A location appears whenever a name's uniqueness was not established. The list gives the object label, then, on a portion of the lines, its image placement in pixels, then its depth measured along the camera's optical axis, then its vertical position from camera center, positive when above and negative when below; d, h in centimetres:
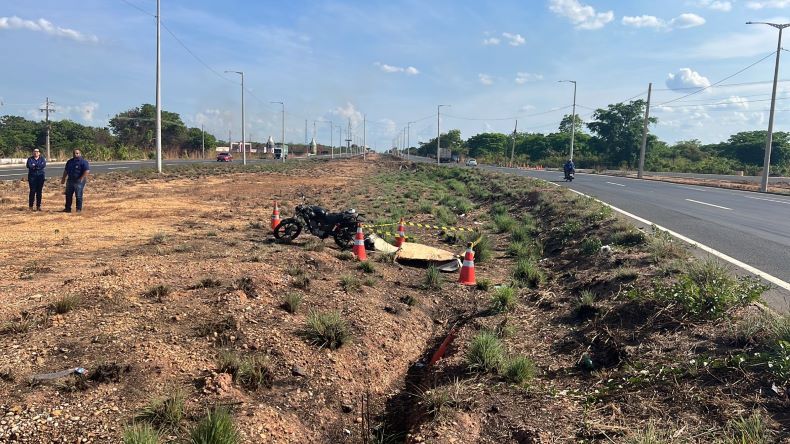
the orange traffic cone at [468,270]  805 -149
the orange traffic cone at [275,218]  1193 -119
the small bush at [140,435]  314 -167
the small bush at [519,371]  451 -170
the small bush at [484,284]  799 -169
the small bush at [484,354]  479 -168
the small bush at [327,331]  521 -165
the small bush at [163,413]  355 -173
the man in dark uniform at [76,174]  1316 -39
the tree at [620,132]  7150 +668
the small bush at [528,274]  812 -158
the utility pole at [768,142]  2644 +227
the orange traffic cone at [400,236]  1056 -133
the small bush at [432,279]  800 -165
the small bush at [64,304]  521 -147
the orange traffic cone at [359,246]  923 -136
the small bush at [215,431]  327 -169
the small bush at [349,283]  698 -156
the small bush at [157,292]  588 -148
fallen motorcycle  1010 -111
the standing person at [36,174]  1339 -44
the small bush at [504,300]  674 -163
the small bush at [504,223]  1349 -127
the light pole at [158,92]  3038 +402
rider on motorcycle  3222 +58
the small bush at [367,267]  833 -154
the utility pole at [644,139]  4188 +335
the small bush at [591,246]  907 -119
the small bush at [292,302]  594 -155
